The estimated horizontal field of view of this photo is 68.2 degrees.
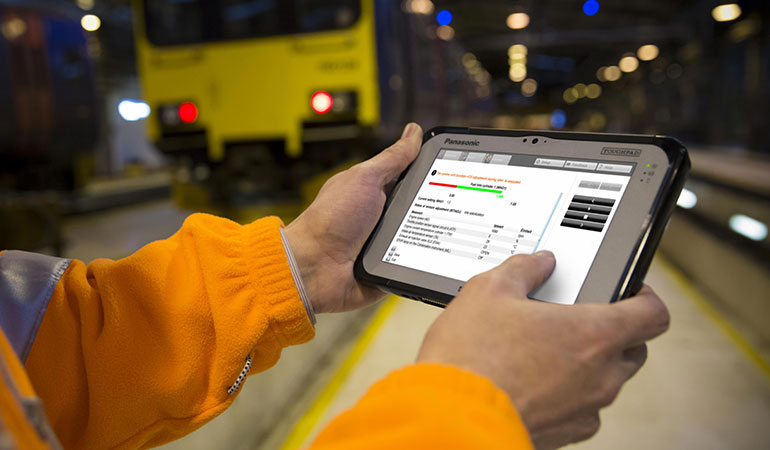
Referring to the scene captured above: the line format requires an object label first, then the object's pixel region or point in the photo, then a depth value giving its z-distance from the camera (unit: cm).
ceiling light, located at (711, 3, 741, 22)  754
